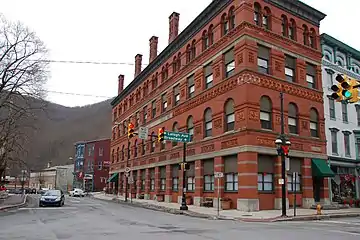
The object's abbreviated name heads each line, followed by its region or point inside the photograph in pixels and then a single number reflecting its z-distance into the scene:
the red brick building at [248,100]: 26.70
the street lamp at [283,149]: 22.97
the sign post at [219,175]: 24.21
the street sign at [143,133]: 28.91
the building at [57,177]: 106.12
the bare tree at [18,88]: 30.55
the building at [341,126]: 34.50
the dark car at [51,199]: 30.91
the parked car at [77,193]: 64.14
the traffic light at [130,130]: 26.29
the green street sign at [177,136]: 28.31
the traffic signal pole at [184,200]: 27.27
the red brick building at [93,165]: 85.31
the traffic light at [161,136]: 26.97
